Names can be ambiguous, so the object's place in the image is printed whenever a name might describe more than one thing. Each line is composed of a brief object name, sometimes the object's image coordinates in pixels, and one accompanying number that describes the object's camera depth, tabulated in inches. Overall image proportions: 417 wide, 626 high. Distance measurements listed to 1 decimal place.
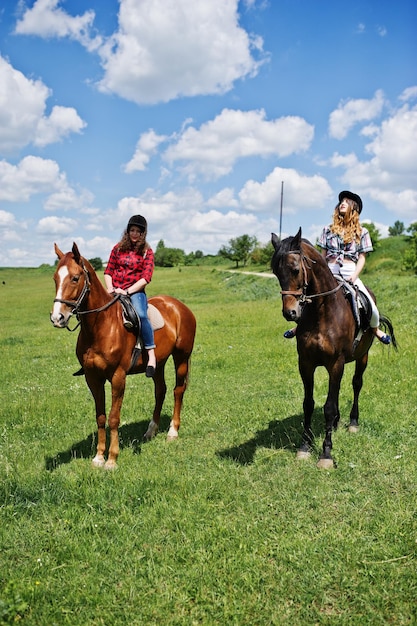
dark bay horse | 222.8
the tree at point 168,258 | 4859.7
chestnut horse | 222.1
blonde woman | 274.5
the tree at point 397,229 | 6058.1
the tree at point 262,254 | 3344.0
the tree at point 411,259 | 1823.3
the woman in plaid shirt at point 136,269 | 269.6
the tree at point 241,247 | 3531.0
